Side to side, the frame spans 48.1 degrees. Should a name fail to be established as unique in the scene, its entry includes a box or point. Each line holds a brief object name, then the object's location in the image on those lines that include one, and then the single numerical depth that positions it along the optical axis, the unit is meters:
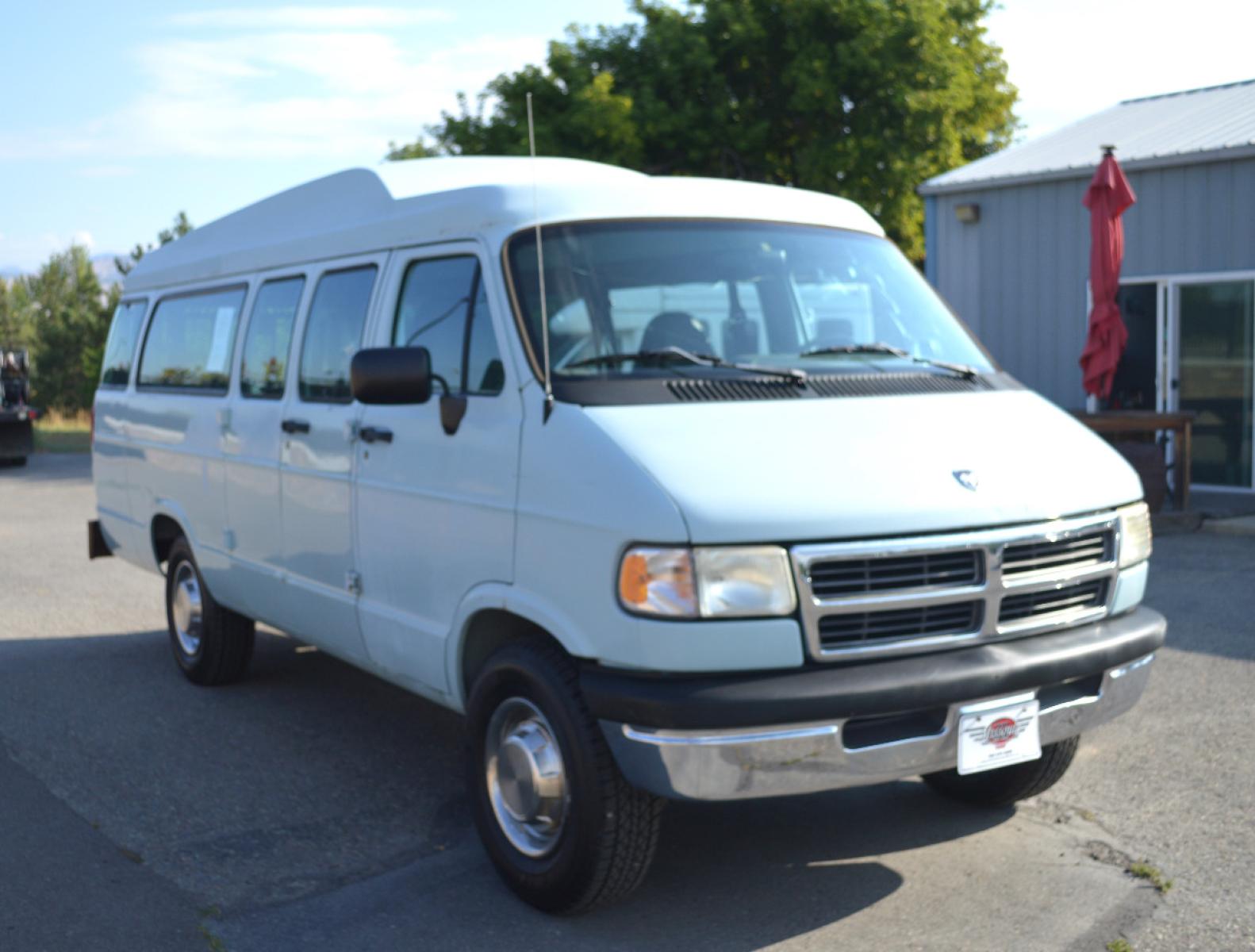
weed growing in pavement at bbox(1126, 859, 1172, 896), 4.34
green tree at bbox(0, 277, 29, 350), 96.56
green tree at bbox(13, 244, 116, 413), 61.97
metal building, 14.64
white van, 3.76
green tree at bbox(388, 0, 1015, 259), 24.67
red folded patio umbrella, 12.74
